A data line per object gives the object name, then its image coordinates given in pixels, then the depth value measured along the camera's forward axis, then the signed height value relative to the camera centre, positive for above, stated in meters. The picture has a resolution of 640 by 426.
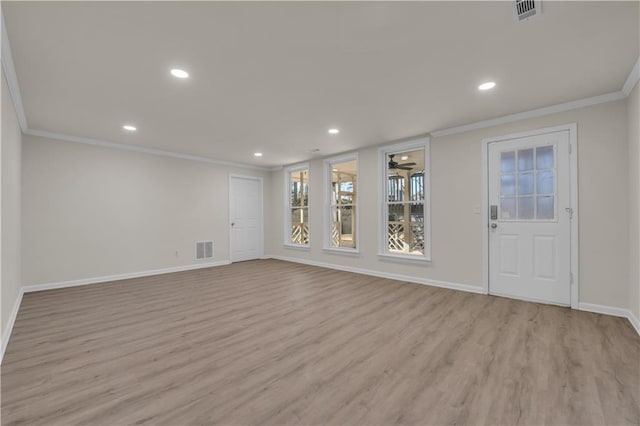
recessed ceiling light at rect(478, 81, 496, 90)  2.82 +1.29
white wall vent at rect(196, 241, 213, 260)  6.06 -0.78
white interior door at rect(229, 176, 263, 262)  6.76 -0.09
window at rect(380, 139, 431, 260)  4.65 +0.20
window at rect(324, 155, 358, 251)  6.09 +0.22
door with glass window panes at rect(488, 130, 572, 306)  3.41 -0.08
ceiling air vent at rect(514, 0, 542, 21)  1.76 +1.30
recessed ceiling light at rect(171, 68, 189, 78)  2.54 +1.29
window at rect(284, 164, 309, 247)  6.93 +0.15
